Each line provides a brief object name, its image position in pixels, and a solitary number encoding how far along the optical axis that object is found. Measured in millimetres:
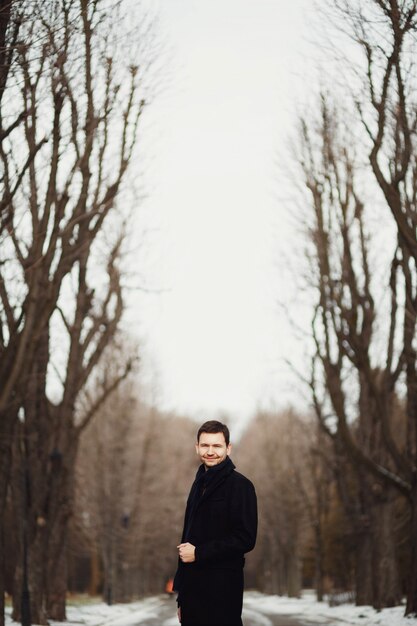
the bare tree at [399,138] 13812
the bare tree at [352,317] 19859
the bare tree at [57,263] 12914
